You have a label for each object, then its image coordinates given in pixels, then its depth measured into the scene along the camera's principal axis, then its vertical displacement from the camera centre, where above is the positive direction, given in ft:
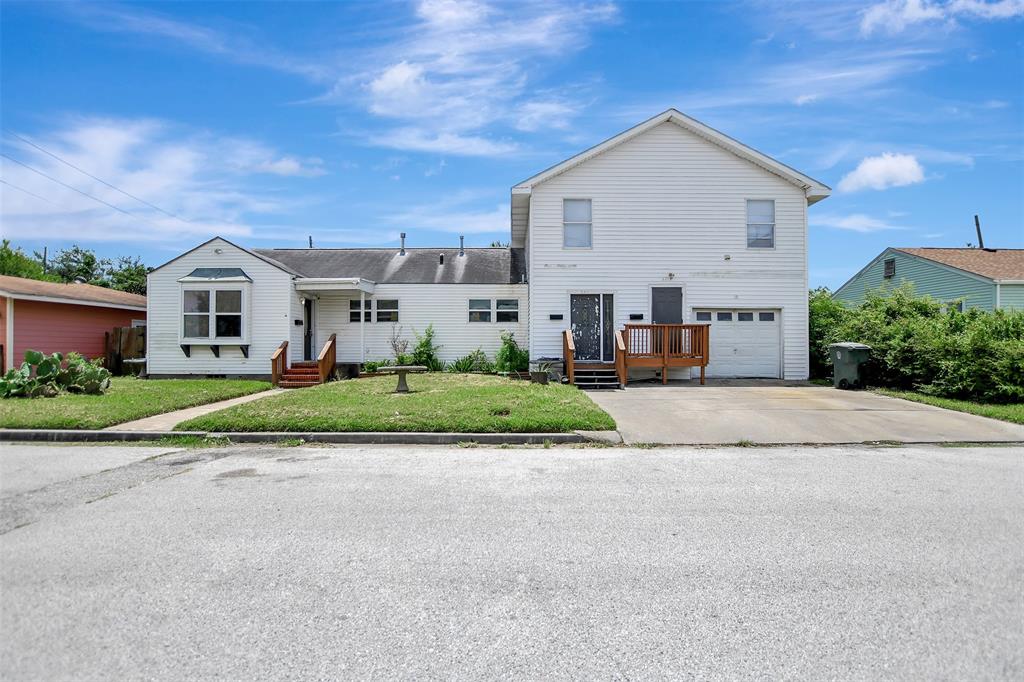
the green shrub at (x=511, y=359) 58.13 -0.85
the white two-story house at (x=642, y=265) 56.13 +8.21
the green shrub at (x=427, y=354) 60.34 -0.35
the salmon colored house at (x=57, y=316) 56.90 +3.79
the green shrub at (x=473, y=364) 59.93 -1.39
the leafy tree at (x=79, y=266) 165.48 +24.26
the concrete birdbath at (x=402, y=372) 42.78 -1.59
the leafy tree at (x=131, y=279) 141.38 +17.93
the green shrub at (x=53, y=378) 38.73 -1.85
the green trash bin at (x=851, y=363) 47.73 -1.08
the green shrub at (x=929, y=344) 38.06 +0.38
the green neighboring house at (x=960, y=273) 70.64 +10.38
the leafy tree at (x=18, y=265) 116.67 +17.77
